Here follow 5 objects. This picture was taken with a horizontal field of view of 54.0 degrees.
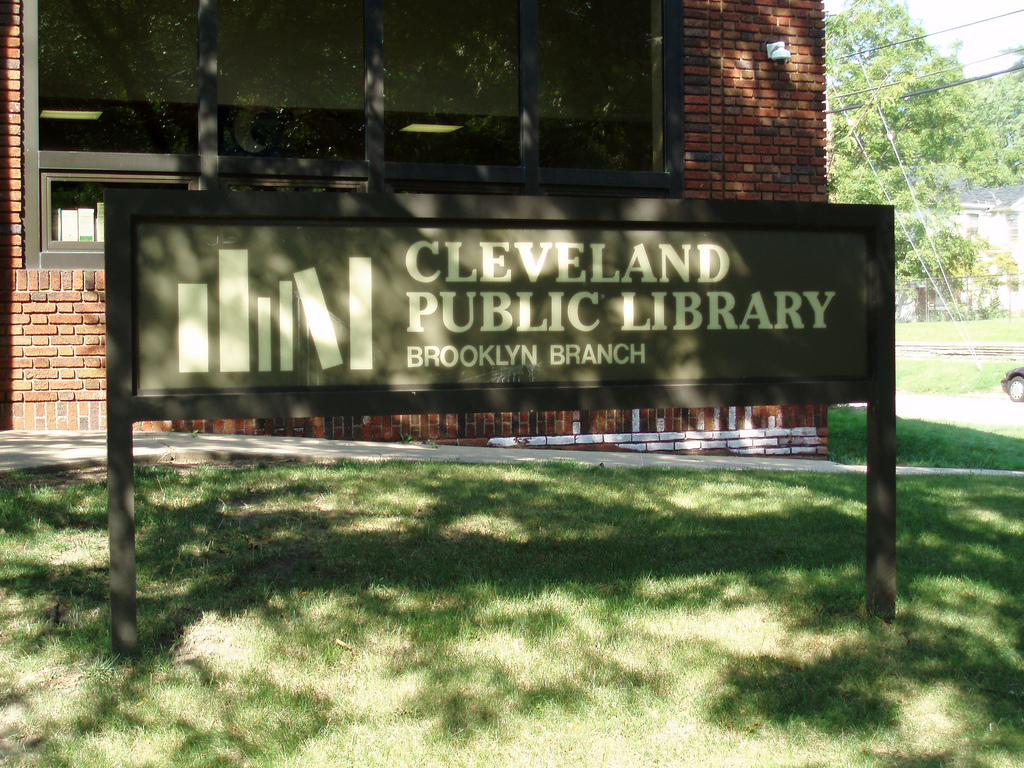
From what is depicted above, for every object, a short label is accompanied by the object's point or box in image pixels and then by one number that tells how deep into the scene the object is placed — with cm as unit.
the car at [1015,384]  2403
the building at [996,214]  6744
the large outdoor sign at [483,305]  352
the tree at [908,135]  4572
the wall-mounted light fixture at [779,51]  906
